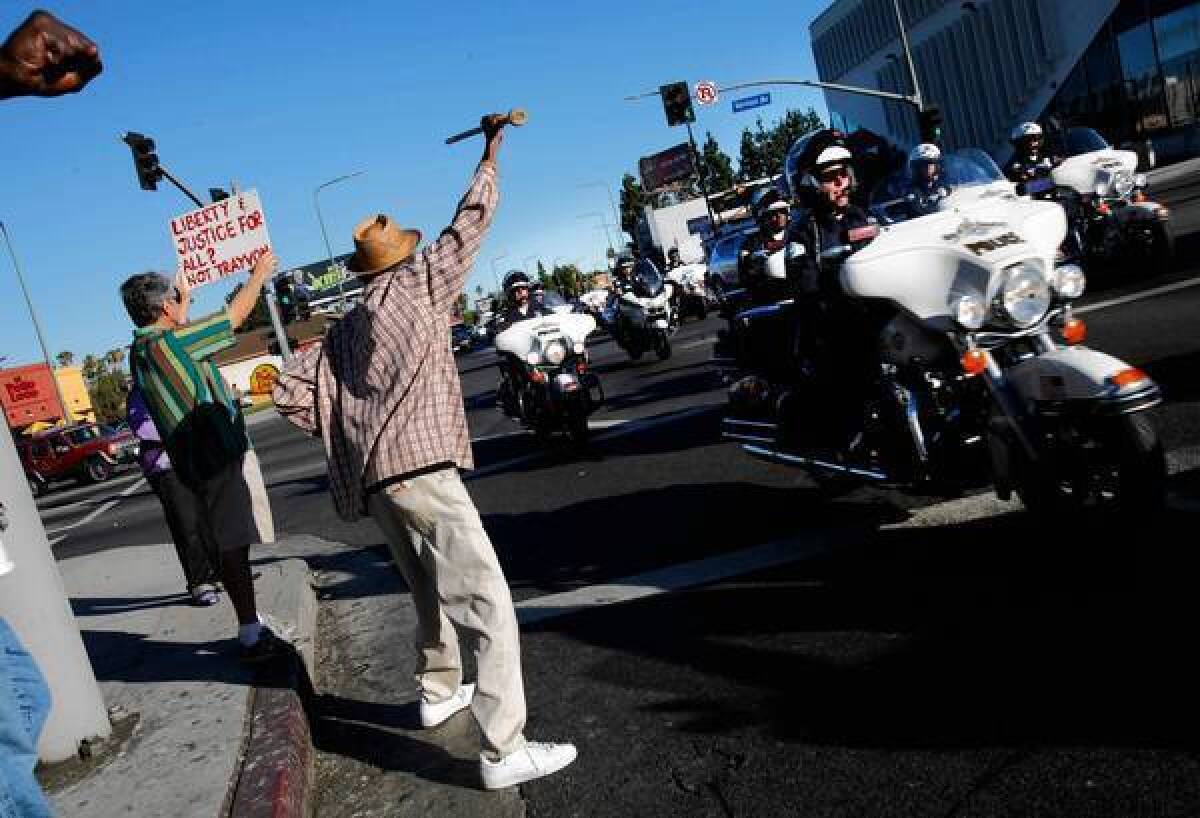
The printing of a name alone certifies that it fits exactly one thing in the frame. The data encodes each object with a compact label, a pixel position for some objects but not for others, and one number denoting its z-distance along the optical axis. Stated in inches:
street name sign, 1210.6
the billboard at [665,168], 4586.6
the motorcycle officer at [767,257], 259.2
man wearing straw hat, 135.3
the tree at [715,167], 3926.7
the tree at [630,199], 4424.2
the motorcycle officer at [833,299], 197.9
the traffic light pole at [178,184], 942.3
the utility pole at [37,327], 1911.8
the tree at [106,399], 3742.6
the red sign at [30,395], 1813.5
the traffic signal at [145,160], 930.1
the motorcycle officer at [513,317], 431.2
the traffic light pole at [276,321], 1079.2
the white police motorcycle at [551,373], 398.0
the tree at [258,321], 4846.2
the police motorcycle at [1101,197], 442.9
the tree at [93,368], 5143.7
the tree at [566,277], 4398.6
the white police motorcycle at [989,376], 152.9
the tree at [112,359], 4499.0
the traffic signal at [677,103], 1125.7
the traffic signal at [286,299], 837.2
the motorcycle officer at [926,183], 276.3
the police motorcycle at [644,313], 681.6
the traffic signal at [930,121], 845.8
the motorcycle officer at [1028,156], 450.6
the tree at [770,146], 3956.7
